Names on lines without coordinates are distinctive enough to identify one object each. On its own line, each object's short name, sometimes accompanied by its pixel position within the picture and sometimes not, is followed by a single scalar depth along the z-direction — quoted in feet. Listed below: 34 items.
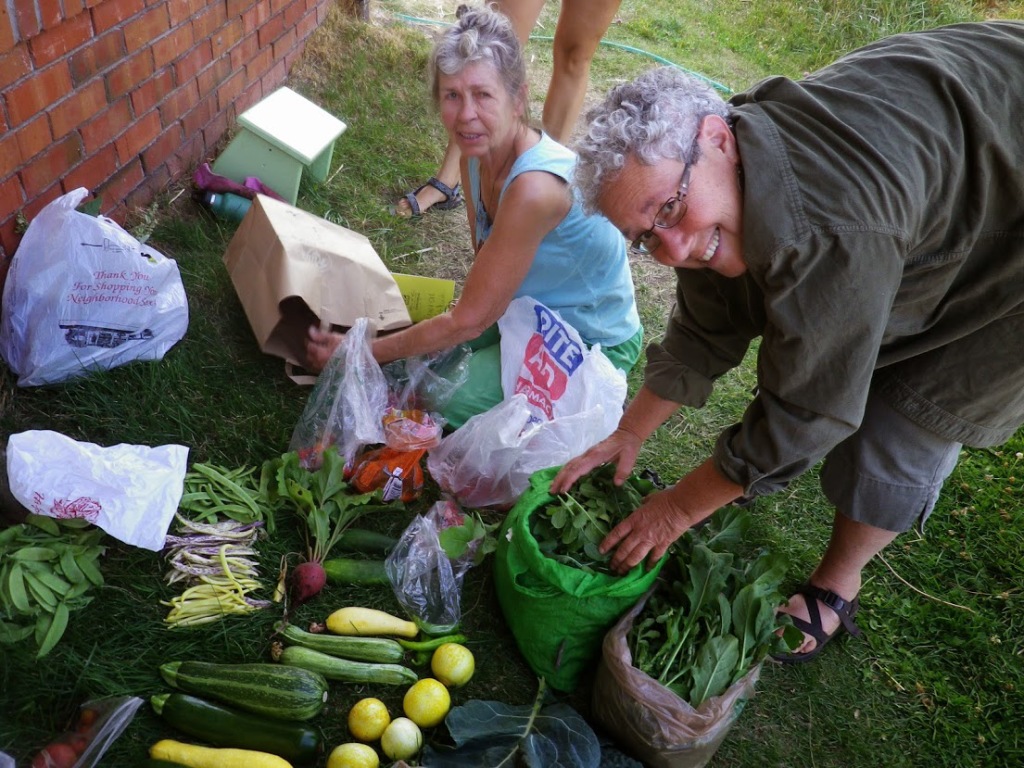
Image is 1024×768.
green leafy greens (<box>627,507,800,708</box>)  6.19
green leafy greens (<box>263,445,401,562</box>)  7.29
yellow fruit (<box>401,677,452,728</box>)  6.35
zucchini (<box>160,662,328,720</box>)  6.12
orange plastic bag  7.84
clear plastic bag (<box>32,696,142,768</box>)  5.37
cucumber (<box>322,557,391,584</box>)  7.22
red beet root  6.91
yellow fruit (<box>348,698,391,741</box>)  6.23
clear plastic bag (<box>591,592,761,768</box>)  5.98
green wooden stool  10.89
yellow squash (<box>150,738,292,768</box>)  5.74
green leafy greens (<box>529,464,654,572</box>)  6.49
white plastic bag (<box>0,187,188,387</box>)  7.79
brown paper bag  8.57
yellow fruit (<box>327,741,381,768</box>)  5.88
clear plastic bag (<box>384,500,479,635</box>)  7.14
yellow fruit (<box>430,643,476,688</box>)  6.68
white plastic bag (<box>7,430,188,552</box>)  6.14
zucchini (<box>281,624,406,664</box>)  6.66
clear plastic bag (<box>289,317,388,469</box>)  7.86
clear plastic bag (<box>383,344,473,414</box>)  8.68
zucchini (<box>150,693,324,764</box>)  5.92
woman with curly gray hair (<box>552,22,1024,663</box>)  4.39
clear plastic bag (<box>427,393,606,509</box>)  8.02
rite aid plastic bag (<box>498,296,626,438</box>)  8.44
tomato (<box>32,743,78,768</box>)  5.33
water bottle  10.82
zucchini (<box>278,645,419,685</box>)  6.52
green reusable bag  6.25
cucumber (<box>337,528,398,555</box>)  7.55
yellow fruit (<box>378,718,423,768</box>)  6.10
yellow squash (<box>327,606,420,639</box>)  6.83
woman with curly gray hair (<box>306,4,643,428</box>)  7.55
